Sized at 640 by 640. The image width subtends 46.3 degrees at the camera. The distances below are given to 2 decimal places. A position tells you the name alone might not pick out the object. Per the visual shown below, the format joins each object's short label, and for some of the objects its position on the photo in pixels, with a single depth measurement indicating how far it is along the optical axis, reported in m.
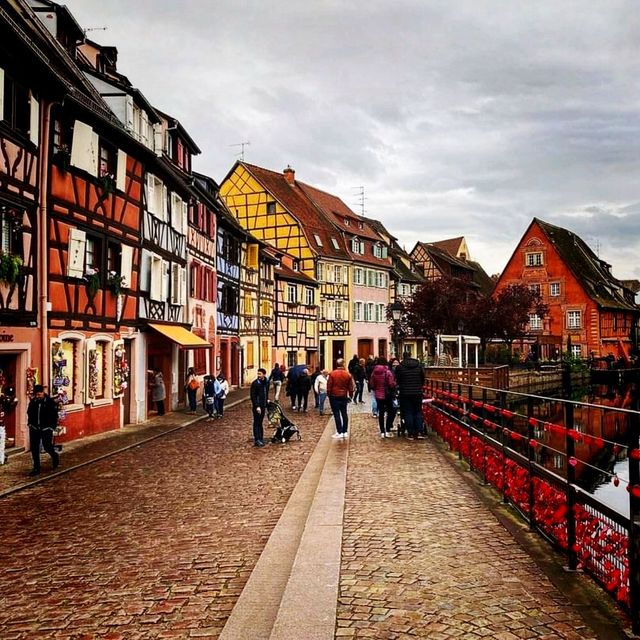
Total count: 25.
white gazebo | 34.78
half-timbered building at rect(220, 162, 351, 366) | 53.78
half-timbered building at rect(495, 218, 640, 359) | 65.56
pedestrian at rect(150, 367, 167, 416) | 22.88
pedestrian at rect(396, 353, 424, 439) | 15.06
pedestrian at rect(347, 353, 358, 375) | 31.13
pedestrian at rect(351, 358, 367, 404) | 28.69
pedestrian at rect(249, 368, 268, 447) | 15.54
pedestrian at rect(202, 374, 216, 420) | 22.52
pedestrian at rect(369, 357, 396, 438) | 16.08
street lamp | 29.73
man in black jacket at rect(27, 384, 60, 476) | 12.13
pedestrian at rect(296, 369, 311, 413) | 25.83
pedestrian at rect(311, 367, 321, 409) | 24.66
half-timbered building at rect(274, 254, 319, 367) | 48.78
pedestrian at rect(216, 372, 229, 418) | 22.52
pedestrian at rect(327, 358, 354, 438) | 15.80
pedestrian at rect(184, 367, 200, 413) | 24.42
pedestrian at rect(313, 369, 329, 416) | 24.02
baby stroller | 16.28
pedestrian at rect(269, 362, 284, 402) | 30.56
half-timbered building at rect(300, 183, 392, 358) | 58.66
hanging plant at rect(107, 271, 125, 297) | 19.25
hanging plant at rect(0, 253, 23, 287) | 13.59
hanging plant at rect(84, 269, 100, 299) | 17.80
